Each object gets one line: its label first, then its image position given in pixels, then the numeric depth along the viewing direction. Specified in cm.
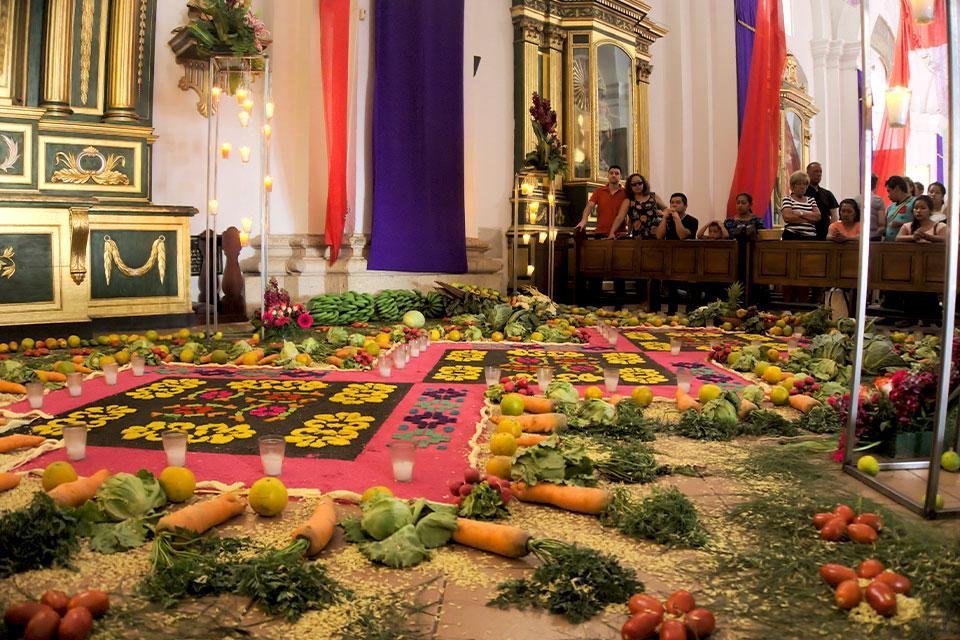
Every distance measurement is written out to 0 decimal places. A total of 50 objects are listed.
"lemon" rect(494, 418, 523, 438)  328
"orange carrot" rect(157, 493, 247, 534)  218
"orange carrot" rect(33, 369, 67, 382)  449
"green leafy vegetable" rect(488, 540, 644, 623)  185
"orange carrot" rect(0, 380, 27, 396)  423
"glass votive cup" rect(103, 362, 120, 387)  450
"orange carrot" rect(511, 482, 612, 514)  247
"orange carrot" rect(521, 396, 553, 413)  382
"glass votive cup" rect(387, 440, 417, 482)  278
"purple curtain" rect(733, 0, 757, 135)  1445
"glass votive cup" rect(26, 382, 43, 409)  387
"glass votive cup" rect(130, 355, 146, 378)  480
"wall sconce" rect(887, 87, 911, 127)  251
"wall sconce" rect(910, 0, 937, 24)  238
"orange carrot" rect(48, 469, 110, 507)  239
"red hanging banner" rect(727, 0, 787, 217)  1285
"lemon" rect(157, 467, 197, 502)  251
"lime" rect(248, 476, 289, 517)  243
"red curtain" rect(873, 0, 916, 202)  1511
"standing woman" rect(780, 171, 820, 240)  856
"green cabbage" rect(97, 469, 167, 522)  234
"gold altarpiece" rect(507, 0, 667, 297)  1152
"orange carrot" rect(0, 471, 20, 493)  269
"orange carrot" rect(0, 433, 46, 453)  312
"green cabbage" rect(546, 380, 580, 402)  392
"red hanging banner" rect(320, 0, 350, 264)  862
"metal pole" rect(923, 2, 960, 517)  228
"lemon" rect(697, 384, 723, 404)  397
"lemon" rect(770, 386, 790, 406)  409
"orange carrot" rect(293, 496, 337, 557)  211
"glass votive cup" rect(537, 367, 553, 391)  427
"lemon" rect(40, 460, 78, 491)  251
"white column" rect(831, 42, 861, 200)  1873
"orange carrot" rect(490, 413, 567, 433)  347
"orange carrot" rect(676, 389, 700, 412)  390
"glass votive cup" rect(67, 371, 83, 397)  417
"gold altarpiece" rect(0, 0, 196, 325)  632
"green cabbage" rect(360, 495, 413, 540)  223
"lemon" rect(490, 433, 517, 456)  307
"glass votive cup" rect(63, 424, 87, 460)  299
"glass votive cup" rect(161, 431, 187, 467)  288
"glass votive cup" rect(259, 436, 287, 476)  281
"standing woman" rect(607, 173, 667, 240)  1016
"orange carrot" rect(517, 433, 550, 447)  328
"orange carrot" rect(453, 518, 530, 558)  211
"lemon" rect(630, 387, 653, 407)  396
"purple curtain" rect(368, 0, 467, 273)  920
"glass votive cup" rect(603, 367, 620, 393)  431
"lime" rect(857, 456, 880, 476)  285
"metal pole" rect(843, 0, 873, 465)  278
